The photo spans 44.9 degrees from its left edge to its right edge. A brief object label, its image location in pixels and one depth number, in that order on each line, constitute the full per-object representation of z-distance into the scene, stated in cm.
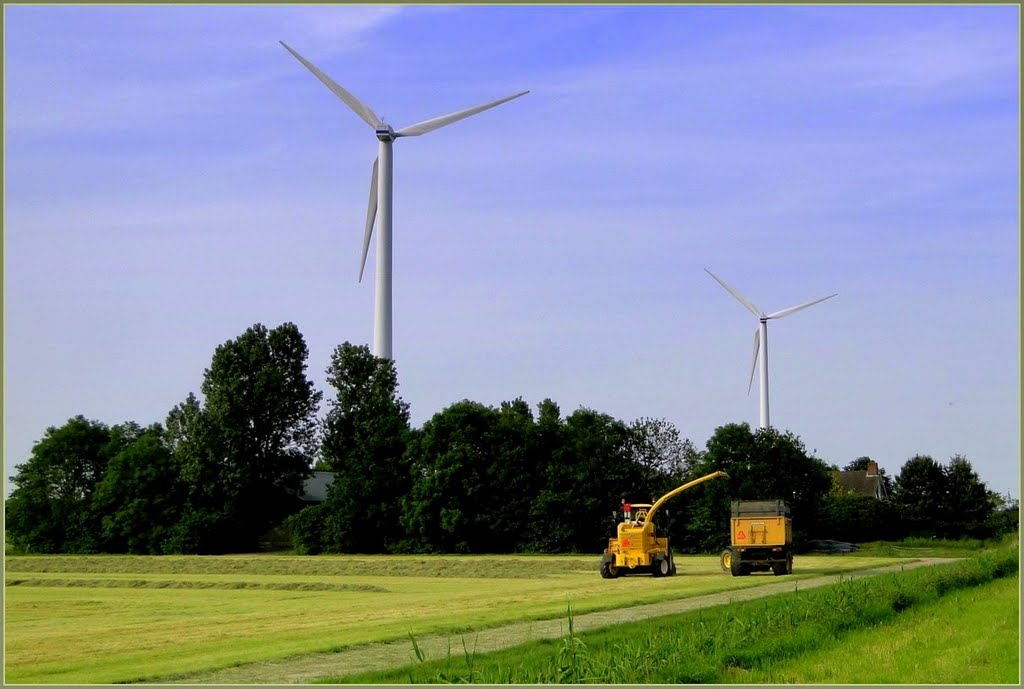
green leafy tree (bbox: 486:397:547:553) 6712
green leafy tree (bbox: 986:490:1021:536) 6769
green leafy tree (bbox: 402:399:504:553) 6738
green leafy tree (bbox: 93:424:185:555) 7525
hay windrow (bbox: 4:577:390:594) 4203
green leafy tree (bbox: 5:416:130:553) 7844
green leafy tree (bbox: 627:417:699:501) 6719
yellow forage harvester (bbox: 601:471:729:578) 4162
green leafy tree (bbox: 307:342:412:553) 7044
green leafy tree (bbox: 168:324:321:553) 7556
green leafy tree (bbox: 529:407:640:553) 6462
